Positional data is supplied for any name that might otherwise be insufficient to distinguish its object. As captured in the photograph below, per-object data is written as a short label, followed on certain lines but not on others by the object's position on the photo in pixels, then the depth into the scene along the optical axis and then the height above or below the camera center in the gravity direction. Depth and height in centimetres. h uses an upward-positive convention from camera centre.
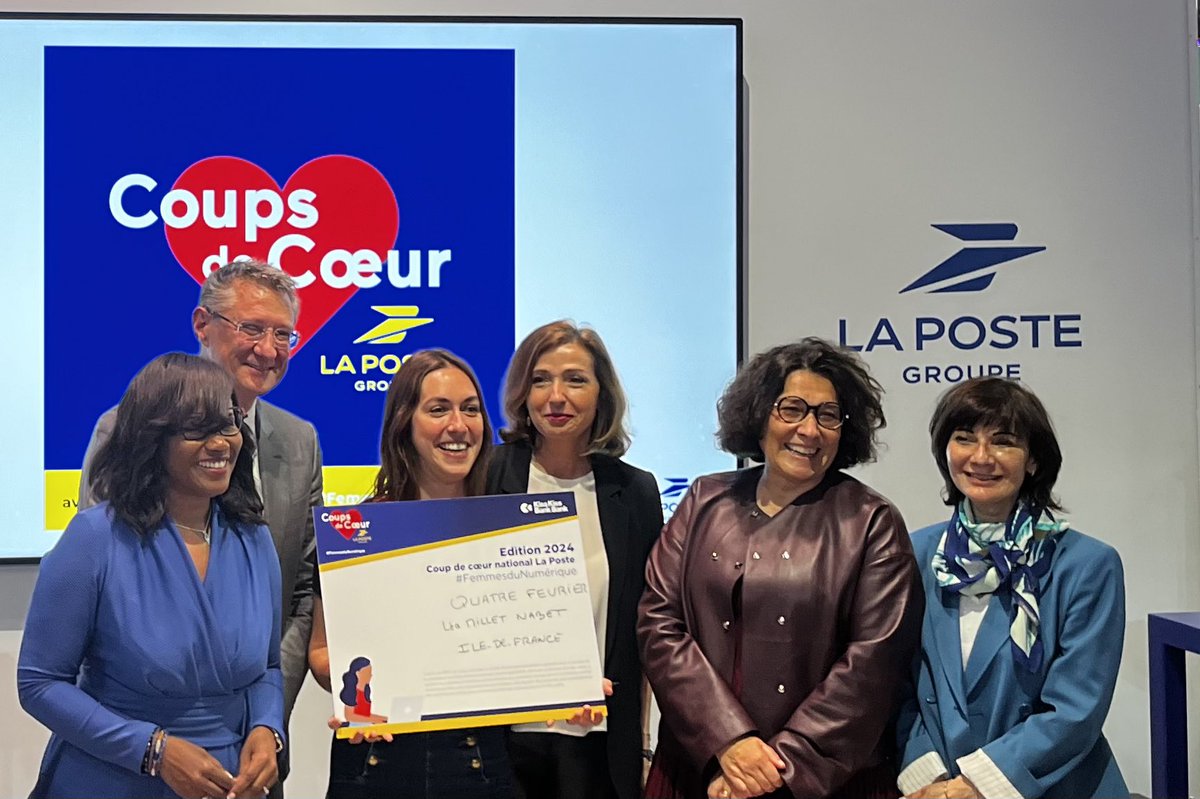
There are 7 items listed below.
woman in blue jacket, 251 -45
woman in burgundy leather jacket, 252 -41
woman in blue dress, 241 -41
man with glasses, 306 +4
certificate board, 255 -42
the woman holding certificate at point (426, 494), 256 -17
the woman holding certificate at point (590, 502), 275 -20
